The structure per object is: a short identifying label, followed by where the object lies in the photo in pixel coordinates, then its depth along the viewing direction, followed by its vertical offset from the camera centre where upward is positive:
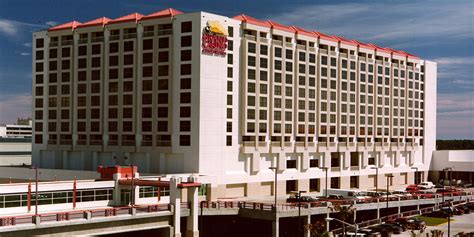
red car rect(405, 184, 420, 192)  125.93 -12.51
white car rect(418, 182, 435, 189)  133.80 -12.59
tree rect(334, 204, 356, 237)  79.24 -11.43
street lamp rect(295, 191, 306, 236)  84.61 -12.92
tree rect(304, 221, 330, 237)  80.65 -13.57
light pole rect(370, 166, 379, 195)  133.04 -10.26
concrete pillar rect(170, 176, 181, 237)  79.69 -10.08
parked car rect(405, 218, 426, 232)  83.38 -13.27
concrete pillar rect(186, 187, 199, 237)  82.38 -12.13
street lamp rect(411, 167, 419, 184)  154.34 -12.36
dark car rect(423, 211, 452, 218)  98.19 -13.83
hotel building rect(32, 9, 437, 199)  105.44 +4.74
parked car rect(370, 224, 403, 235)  82.31 -13.58
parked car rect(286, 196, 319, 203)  98.44 -11.64
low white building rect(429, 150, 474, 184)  157.38 -9.31
